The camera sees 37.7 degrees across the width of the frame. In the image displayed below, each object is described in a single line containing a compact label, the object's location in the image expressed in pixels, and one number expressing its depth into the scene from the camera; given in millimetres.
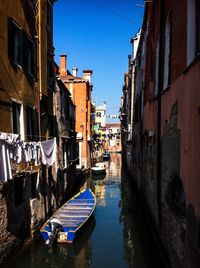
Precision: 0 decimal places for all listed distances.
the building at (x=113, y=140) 91000
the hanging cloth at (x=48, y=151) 11500
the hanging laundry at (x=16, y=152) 8656
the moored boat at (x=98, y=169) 32969
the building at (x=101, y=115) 73344
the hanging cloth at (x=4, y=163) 7895
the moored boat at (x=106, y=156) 54094
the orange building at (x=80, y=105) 33594
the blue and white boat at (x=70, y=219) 11289
